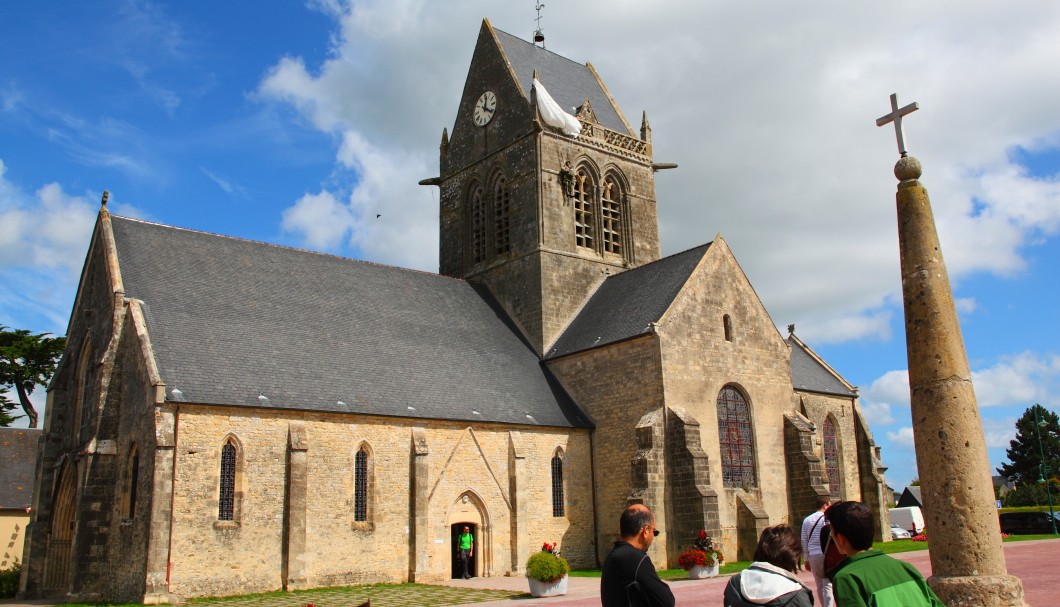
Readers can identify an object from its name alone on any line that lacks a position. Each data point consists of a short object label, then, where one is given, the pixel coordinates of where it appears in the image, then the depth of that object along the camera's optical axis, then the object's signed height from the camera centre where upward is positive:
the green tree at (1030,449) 79.06 +3.76
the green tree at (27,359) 49.50 +8.95
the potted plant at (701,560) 21.41 -1.40
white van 46.41 -1.19
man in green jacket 4.22 -0.41
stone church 21.09 +2.92
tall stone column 7.44 +0.40
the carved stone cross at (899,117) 9.29 +3.95
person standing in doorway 24.55 -1.01
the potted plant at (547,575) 18.66 -1.42
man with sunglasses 5.24 -0.40
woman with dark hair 4.82 -0.43
